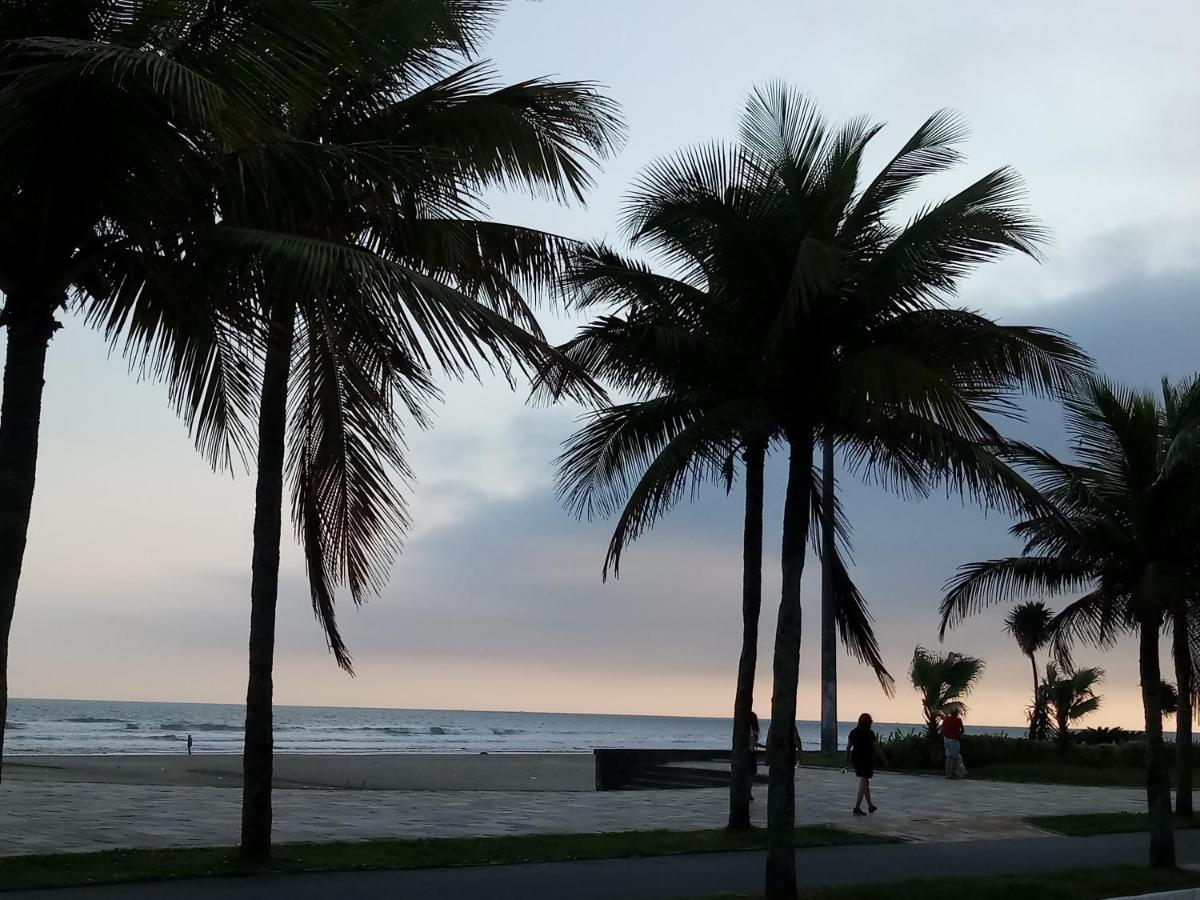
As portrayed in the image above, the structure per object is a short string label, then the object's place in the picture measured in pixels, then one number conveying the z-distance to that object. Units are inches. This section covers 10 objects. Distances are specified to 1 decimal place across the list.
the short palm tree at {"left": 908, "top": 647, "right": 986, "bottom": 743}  1344.7
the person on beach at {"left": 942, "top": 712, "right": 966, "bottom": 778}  1200.8
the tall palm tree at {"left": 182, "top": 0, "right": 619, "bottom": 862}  324.5
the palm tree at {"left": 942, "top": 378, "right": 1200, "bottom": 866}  569.0
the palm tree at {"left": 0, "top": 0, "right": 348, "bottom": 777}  303.7
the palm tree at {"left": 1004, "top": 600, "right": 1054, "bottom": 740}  1469.0
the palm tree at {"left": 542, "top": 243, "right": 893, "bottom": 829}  491.2
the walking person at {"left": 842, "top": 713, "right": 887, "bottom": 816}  819.4
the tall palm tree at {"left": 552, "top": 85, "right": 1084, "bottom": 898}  427.8
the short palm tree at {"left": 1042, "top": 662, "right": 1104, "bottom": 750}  1385.3
